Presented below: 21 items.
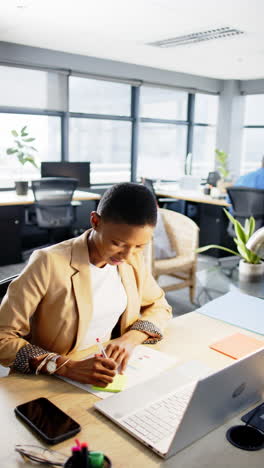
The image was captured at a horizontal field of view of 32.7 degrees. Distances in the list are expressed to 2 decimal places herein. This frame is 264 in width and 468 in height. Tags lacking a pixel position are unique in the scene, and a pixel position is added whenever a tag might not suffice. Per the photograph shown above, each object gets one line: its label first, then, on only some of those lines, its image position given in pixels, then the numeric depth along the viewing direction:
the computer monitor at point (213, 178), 6.34
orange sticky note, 1.32
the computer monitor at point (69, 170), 5.25
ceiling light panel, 4.51
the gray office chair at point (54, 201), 4.75
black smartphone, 0.90
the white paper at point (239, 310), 1.54
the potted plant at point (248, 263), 2.16
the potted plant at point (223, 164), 5.85
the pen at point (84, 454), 0.73
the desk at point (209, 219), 5.37
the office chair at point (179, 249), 3.29
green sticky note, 1.10
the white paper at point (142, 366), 1.12
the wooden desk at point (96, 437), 0.85
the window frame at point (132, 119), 5.80
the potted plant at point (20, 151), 5.16
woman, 1.16
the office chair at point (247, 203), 4.50
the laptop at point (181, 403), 0.83
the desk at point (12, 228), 4.84
